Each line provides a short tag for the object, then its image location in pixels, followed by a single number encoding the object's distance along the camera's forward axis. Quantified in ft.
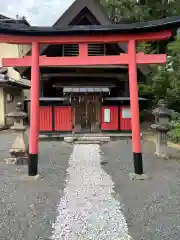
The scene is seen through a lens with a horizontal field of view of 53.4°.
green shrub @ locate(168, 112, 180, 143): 24.21
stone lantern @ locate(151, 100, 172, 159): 18.35
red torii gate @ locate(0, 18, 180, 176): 12.79
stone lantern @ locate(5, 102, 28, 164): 16.75
